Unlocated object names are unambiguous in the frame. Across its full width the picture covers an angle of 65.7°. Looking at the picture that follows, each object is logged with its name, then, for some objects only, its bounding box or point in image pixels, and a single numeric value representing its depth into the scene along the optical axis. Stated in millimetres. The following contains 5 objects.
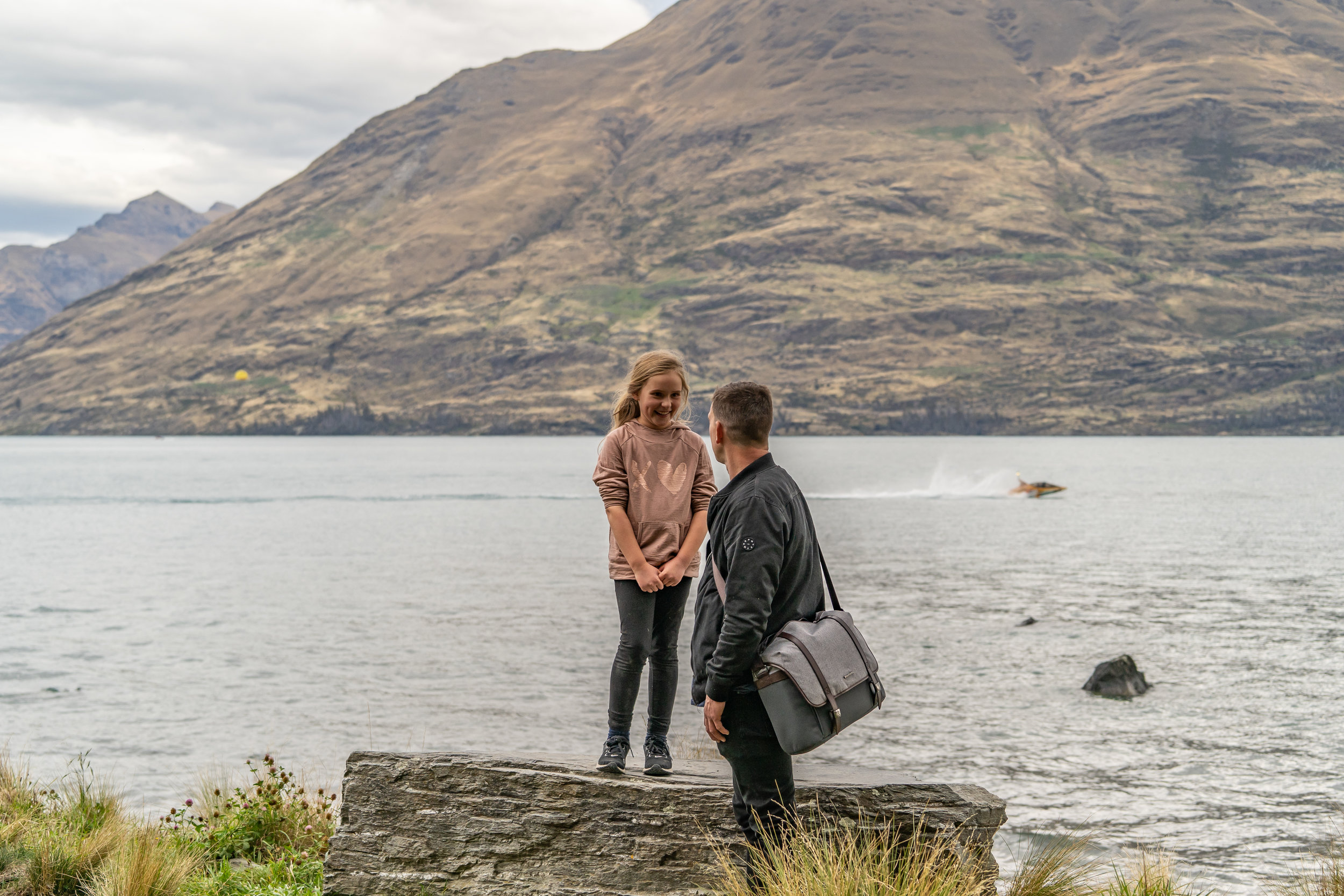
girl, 6277
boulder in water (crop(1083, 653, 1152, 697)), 20406
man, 5031
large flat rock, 6297
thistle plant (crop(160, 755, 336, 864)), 8641
